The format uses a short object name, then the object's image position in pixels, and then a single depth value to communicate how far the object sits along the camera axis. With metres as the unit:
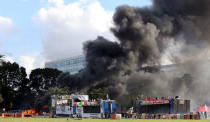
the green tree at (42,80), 103.94
